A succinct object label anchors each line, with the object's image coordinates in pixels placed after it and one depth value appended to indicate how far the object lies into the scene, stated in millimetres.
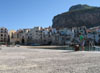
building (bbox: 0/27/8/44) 55101
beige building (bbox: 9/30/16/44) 57146
